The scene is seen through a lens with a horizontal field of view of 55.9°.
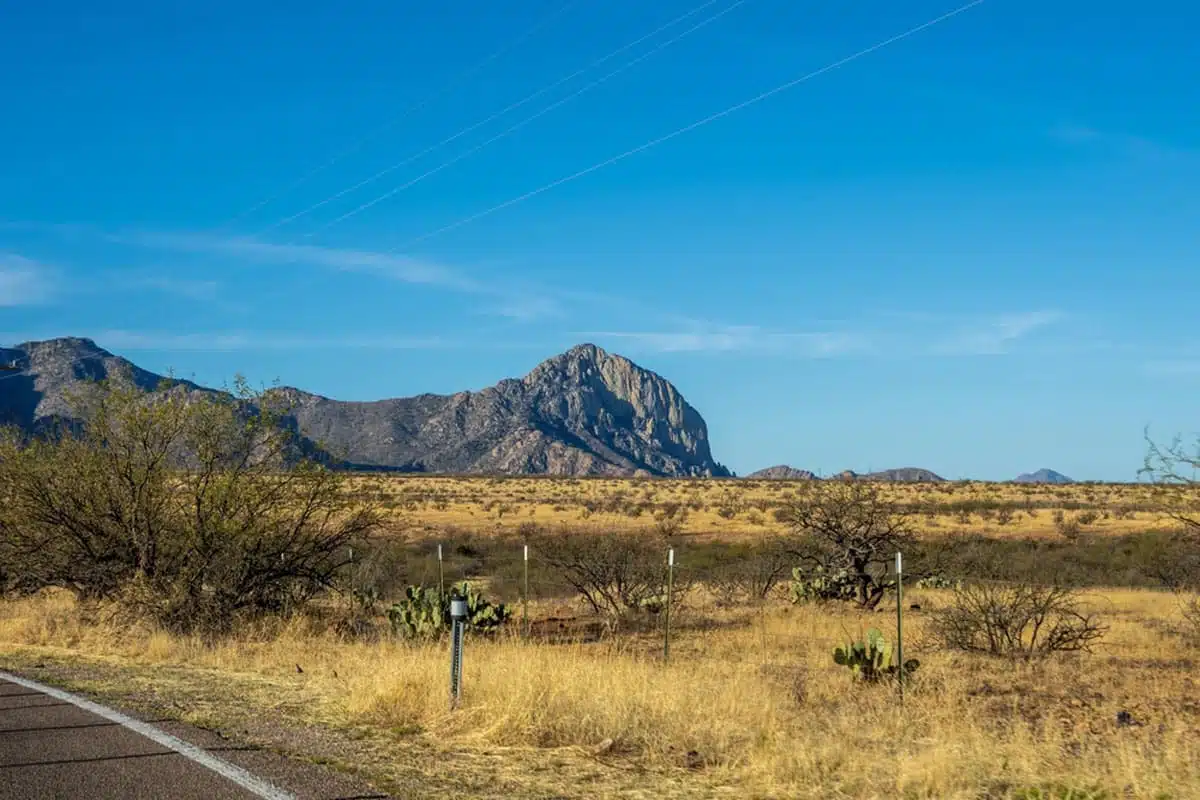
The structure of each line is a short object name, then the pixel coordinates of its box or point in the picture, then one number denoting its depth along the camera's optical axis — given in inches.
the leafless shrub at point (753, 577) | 1034.7
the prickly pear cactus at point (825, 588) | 969.5
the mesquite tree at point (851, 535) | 967.0
